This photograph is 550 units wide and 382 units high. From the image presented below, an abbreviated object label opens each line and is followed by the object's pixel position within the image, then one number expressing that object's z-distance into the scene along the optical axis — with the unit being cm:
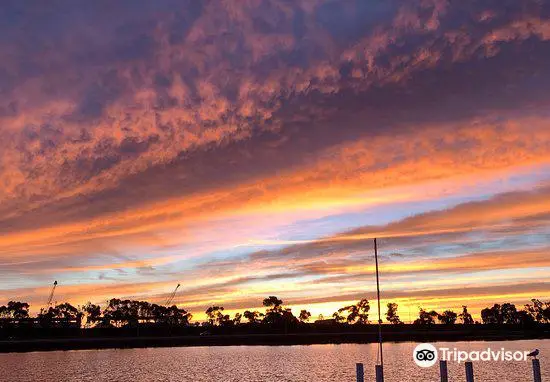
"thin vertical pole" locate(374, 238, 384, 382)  6054
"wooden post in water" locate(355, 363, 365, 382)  5084
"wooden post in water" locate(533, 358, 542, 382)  4717
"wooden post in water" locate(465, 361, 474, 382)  4595
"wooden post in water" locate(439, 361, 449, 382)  4828
